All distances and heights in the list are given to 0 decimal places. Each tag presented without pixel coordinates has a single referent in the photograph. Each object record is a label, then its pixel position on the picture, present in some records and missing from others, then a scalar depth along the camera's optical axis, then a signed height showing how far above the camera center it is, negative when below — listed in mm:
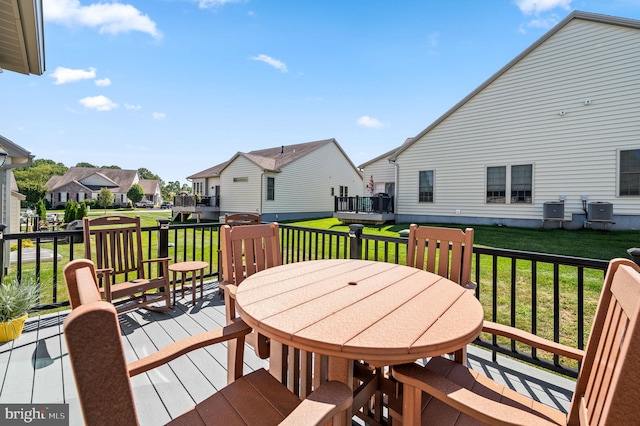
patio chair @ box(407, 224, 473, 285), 2234 -386
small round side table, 3662 -865
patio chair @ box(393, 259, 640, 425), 672 -585
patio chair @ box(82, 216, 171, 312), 3182 -672
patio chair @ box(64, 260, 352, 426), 575 -613
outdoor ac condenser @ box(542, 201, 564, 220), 8922 -219
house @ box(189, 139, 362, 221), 16844 +1384
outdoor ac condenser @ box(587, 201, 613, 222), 8188 -224
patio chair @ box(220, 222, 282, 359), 2036 -440
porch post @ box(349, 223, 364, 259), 3516 -479
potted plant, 2619 -986
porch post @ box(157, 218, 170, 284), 3943 -505
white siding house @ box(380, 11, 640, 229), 8273 +2129
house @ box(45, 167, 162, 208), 43812 +2787
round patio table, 1060 -518
